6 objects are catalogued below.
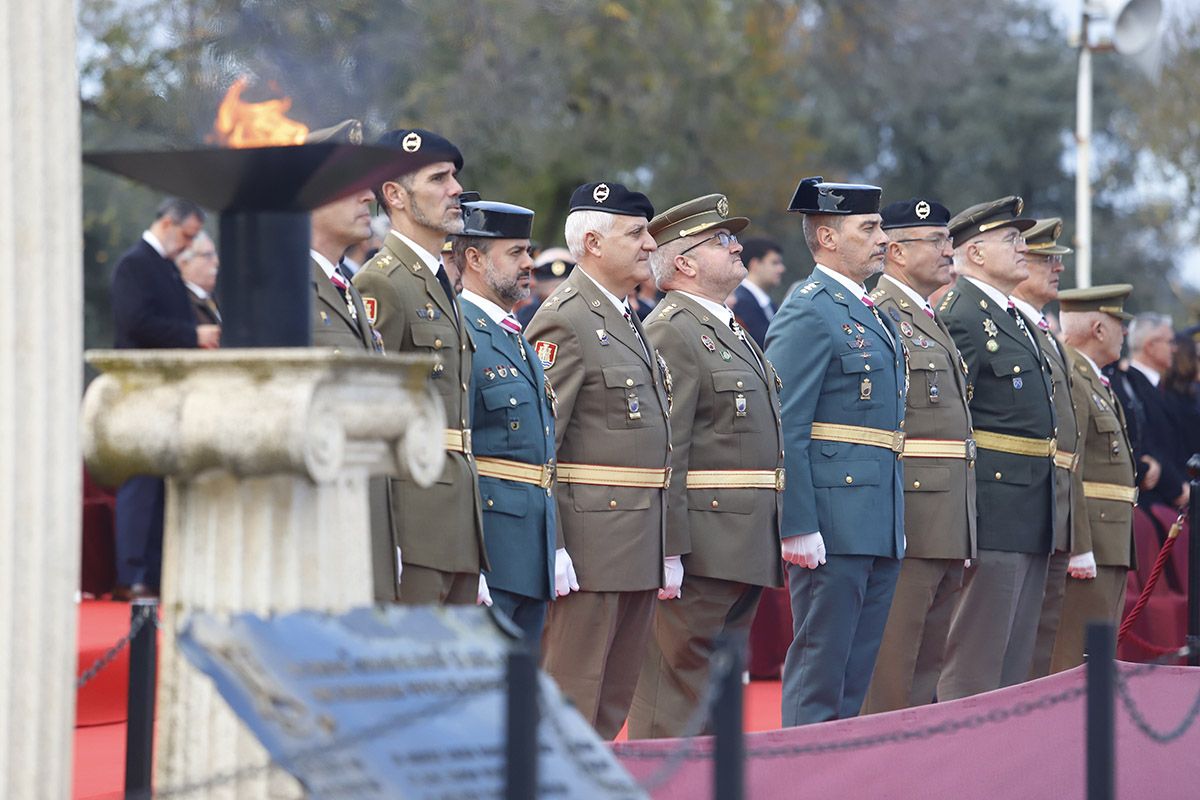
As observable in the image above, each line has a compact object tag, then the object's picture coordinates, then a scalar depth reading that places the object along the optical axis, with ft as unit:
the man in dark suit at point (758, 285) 68.69
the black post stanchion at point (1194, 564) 44.70
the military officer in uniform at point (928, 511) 44.55
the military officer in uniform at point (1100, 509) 52.60
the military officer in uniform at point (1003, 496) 47.06
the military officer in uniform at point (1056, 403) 48.98
